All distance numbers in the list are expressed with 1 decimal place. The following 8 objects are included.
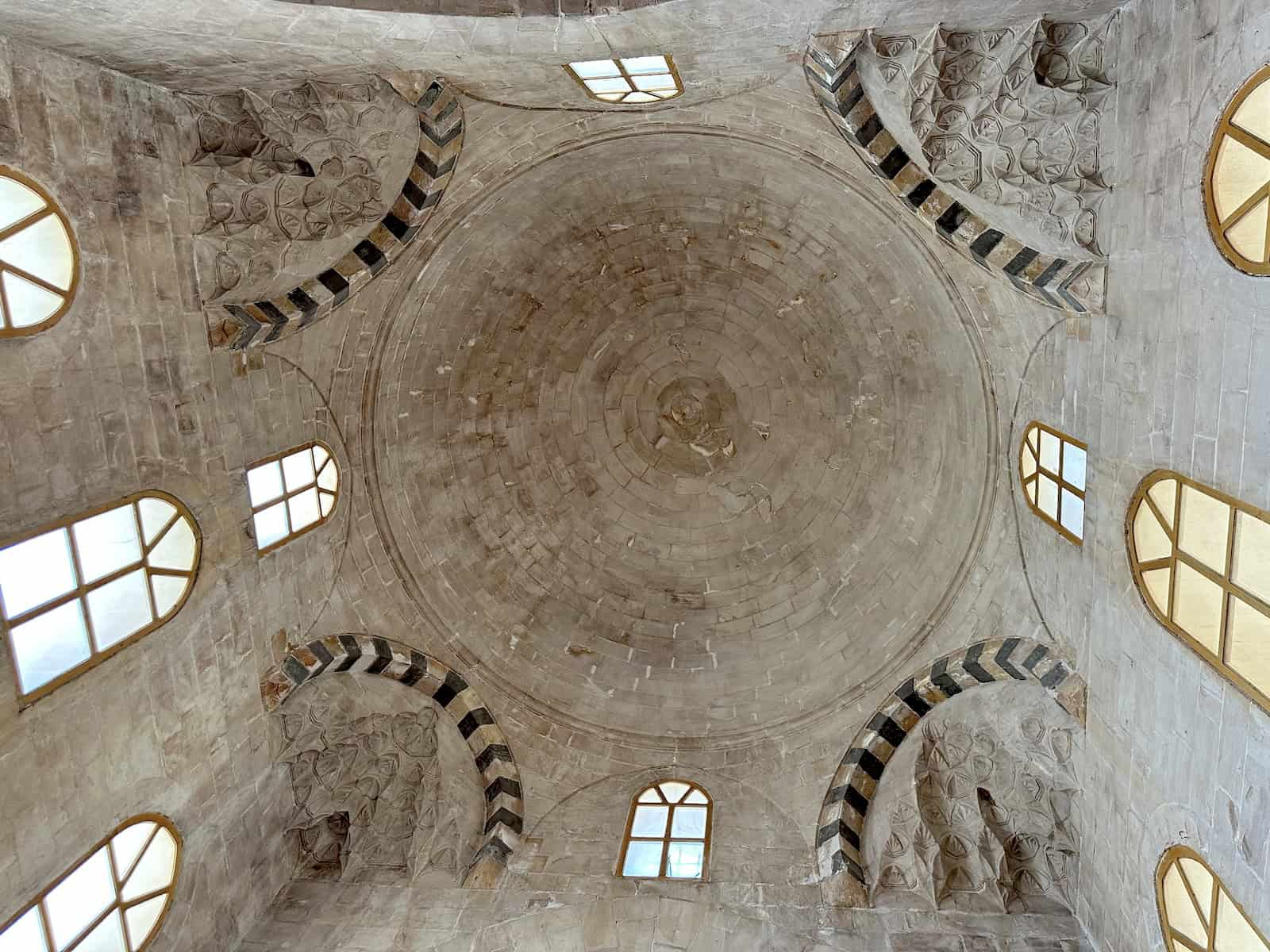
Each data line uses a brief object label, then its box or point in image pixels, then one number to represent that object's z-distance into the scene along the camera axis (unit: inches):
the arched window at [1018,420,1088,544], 399.2
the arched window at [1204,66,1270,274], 244.8
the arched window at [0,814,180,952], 317.1
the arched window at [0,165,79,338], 299.9
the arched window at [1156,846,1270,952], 290.8
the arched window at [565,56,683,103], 399.5
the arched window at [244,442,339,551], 445.4
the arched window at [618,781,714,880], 499.2
